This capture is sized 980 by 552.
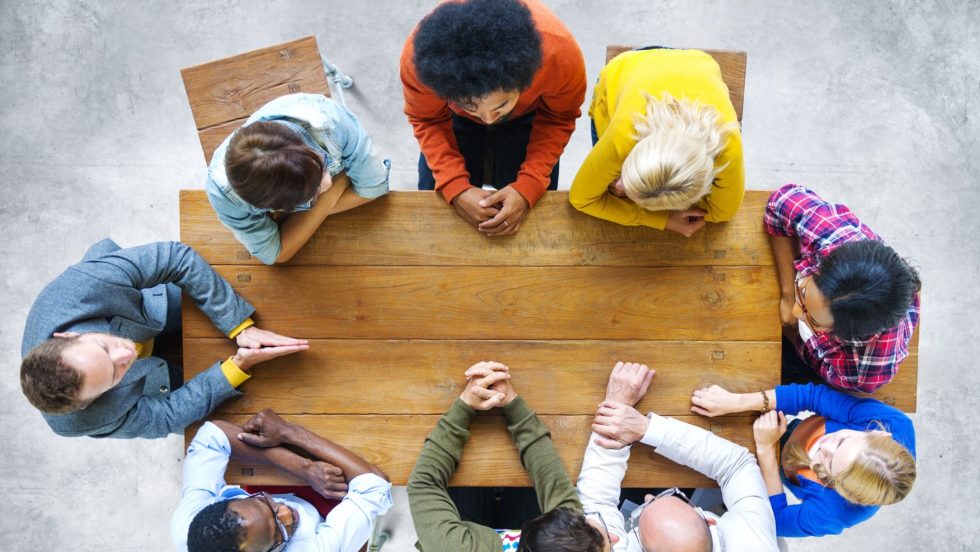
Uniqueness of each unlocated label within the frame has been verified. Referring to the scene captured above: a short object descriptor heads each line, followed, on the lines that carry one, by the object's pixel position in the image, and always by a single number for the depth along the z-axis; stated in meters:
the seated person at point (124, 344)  1.54
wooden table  1.89
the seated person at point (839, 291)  1.57
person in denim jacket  1.46
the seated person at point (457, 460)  1.75
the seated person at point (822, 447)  1.69
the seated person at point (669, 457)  1.80
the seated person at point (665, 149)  1.52
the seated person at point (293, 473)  1.74
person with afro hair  1.46
